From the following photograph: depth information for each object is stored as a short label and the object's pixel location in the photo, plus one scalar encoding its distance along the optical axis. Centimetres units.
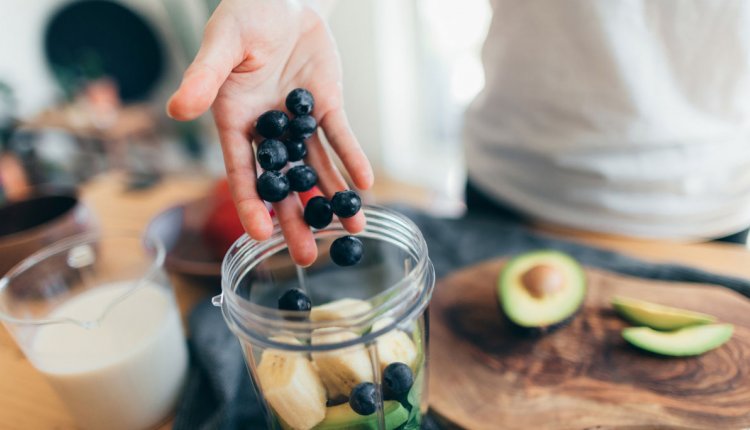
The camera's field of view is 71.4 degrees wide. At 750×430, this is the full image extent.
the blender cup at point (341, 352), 45
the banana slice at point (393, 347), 47
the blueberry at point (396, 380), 48
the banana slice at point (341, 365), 45
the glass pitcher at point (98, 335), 57
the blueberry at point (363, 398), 47
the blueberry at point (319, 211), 53
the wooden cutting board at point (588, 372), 59
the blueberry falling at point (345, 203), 52
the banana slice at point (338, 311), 50
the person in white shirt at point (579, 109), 58
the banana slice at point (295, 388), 47
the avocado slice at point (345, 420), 48
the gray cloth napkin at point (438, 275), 64
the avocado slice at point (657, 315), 68
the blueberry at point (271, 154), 52
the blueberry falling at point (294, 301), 51
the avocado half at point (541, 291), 69
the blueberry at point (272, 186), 51
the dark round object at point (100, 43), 294
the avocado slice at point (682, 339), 64
